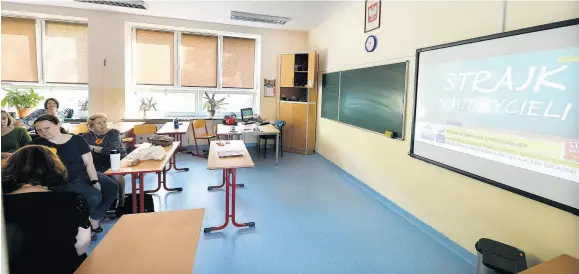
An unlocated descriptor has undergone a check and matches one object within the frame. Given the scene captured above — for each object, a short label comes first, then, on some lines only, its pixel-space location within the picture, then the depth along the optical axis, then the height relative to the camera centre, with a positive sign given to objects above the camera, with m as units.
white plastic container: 2.78 -0.49
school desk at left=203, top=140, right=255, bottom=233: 2.96 -0.54
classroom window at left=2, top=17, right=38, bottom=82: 5.95 +1.06
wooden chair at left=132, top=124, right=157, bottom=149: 5.56 -0.41
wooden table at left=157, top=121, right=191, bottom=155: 5.52 -0.41
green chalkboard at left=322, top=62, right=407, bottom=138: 3.75 +0.21
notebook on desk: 3.28 -0.49
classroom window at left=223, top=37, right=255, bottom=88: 7.26 +1.12
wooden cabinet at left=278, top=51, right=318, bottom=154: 6.78 +0.16
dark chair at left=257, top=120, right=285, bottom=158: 6.54 -0.61
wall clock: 4.32 +0.98
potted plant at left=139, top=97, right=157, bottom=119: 6.86 +0.04
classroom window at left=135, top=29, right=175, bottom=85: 6.68 +1.10
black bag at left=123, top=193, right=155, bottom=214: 3.38 -1.09
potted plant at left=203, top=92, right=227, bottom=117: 7.21 +0.10
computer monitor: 6.93 -0.12
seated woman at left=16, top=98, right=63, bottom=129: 5.03 -0.07
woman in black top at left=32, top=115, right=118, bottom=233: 2.61 -0.48
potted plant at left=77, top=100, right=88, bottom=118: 6.58 -0.06
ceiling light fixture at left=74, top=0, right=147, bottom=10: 5.36 +1.84
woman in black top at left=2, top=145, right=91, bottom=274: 1.39 -0.59
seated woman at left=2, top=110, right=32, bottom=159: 3.29 -0.36
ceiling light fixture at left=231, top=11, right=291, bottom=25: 5.96 +1.82
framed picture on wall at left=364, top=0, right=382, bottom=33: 4.23 +1.38
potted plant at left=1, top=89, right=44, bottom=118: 5.56 +0.06
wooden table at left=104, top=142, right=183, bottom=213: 2.79 -0.58
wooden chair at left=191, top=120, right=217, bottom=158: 6.62 -0.59
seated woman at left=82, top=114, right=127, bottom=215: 3.40 -0.42
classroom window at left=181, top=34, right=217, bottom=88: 6.96 +1.09
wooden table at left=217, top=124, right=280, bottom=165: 5.67 -0.40
